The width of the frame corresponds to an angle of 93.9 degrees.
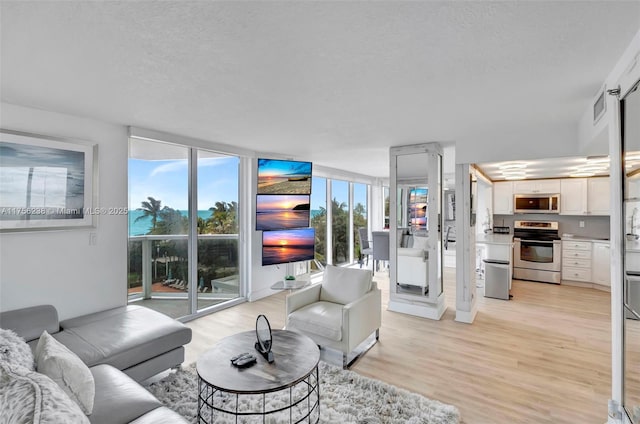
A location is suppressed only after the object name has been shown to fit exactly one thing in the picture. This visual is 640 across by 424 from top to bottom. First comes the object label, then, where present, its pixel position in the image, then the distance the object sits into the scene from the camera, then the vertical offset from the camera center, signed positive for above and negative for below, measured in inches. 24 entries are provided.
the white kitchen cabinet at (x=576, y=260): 215.8 -34.1
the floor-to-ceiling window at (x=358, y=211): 306.3 +1.9
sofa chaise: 64.8 -40.1
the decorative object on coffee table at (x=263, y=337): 81.7 -34.5
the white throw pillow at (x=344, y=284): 128.4 -31.4
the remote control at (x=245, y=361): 75.4 -37.9
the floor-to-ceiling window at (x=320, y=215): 254.2 -1.6
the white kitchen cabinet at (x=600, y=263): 203.5 -34.0
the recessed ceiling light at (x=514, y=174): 216.1 +29.4
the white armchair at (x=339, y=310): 109.1 -39.3
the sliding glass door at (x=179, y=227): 143.4 -7.5
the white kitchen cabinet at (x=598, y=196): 215.2 +13.3
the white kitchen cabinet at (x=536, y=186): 234.1 +22.1
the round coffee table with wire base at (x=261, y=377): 69.1 -39.0
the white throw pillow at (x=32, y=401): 39.9 -26.8
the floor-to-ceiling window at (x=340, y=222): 276.7 -8.0
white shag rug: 81.5 -55.5
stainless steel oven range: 226.2 -29.3
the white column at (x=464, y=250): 154.7 -19.5
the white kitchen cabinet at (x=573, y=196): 223.6 +13.6
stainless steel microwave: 232.2 +8.7
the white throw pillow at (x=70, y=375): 59.1 -32.8
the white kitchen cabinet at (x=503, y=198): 250.4 +13.5
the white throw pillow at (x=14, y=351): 57.4 -28.4
